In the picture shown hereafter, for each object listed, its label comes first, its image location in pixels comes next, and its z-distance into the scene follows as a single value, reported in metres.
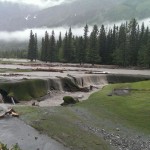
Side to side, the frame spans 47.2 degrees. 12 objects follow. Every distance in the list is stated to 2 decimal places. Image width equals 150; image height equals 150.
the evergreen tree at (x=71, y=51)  75.30
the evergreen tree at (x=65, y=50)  74.95
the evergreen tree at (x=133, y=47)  65.96
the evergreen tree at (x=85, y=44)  71.10
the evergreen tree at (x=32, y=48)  86.57
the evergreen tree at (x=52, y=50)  79.71
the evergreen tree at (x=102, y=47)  71.27
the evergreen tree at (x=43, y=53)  84.32
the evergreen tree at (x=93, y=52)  68.43
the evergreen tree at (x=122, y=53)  65.17
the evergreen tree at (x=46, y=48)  80.84
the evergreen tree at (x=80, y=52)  71.10
